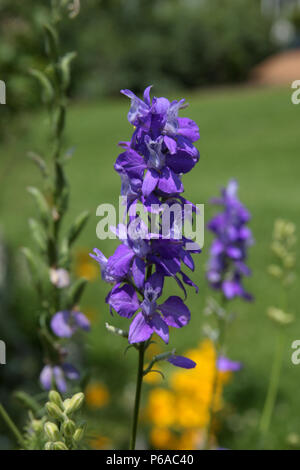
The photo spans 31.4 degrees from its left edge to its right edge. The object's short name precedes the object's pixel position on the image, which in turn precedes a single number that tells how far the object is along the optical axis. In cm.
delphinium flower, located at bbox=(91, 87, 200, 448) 101
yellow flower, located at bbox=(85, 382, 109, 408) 288
